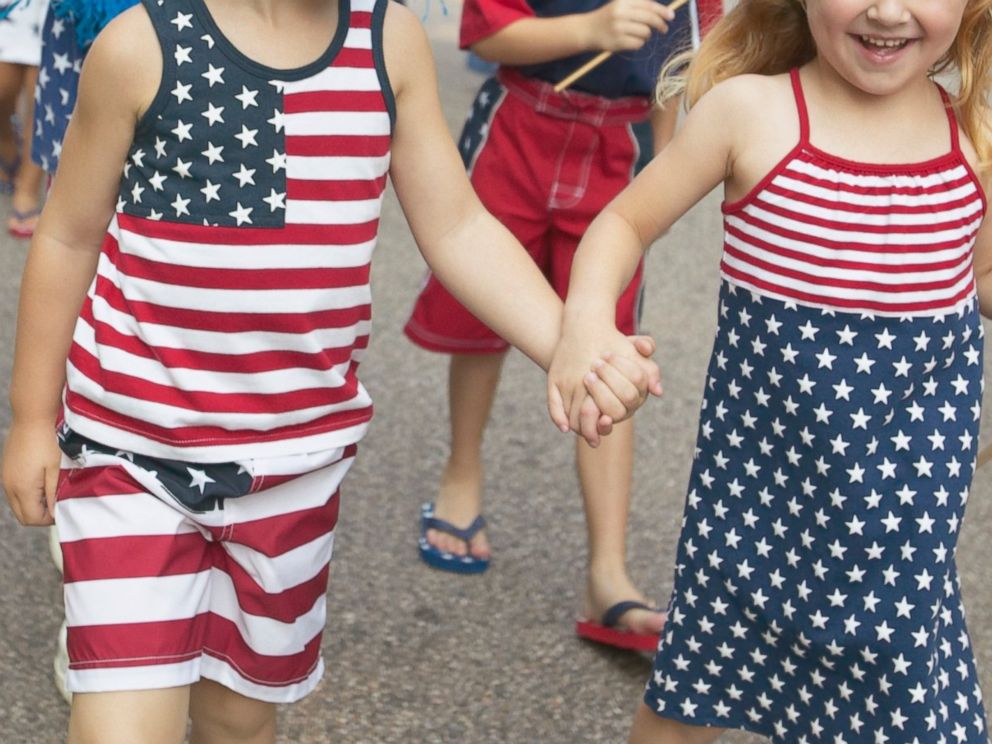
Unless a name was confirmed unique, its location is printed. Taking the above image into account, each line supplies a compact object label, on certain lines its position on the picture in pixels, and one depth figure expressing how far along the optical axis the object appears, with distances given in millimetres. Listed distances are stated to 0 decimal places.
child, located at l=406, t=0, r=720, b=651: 3008
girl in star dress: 2064
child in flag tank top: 1927
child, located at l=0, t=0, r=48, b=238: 4121
